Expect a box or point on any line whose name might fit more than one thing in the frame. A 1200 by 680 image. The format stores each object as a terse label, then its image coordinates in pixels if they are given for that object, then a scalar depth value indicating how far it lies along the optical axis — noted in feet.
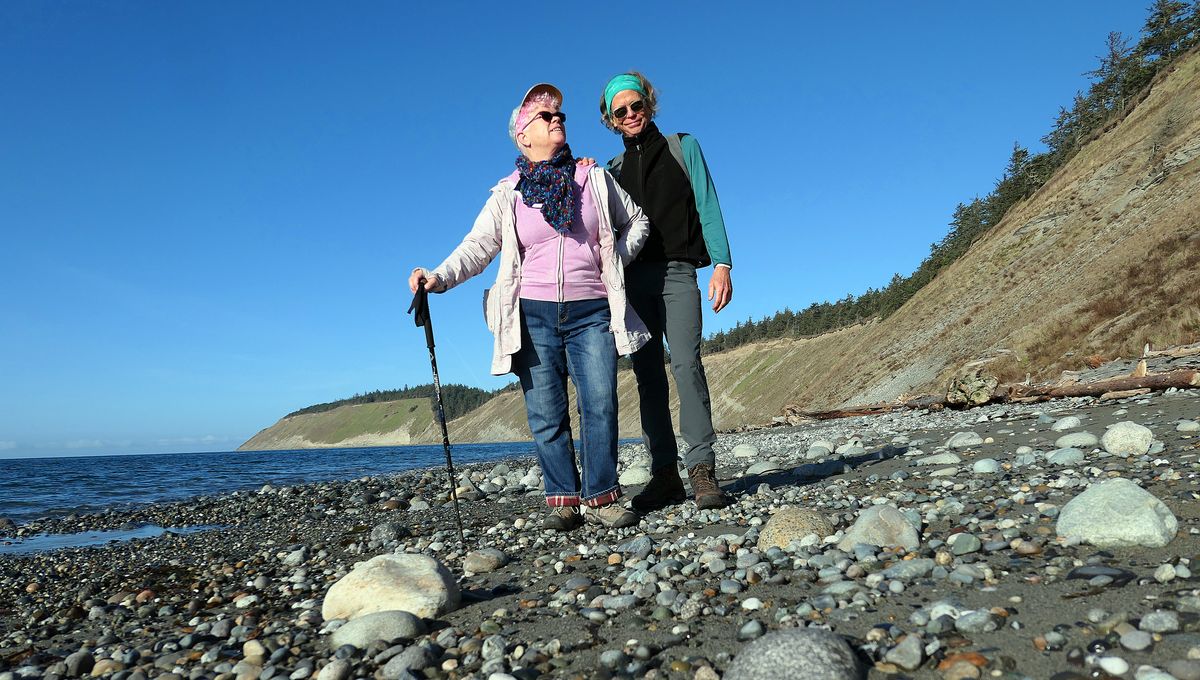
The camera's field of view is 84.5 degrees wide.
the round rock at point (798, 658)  6.45
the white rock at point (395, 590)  10.18
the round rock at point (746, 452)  34.59
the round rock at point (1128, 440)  16.26
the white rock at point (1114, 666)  5.97
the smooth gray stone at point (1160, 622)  6.57
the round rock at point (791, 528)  12.11
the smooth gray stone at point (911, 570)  9.39
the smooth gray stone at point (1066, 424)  22.72
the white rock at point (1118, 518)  9.37
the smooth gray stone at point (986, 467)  16.70
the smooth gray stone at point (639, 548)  12.78
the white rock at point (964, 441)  22.98
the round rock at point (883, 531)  11.05
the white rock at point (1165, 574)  7.93
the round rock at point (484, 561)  13.48
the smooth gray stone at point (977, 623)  7.29
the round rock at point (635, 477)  26.32
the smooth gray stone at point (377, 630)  9.07
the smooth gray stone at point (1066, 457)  16.24
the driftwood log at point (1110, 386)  28.78
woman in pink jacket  15.75
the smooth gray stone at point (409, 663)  7.91
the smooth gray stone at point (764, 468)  24.88
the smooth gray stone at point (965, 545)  10.14
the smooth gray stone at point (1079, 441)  18.62
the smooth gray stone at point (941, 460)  19.47
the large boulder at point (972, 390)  42.75
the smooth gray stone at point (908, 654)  6.74
